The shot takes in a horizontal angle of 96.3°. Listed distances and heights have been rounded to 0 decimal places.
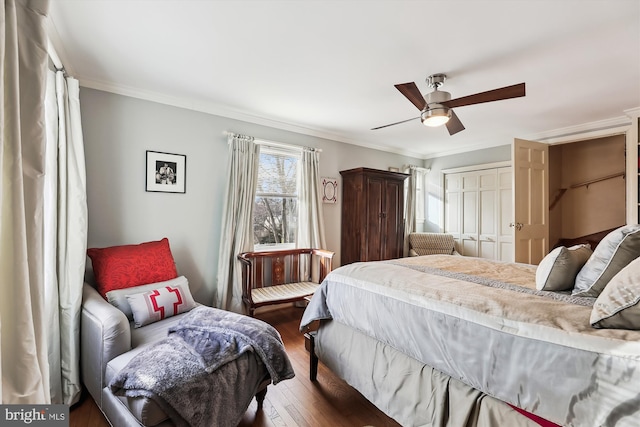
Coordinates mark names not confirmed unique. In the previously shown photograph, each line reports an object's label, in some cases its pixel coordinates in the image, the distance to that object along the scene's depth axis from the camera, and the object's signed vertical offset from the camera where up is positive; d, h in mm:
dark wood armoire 4047 +13
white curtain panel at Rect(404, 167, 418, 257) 5090 +196
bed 997 -584
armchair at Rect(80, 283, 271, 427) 1332 -847
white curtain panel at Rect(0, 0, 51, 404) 803 +20
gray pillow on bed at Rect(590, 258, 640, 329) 1005 -315
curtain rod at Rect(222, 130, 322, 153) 3277 +906
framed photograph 2855 +436
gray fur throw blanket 1334 -787
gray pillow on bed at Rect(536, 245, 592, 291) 1500 -281
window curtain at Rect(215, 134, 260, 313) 3146 -44
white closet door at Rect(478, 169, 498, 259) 4578 +38
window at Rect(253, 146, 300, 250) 3631 +196
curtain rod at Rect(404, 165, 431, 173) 5227 +893
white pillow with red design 2042 -660
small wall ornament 4173 +381
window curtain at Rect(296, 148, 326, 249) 3873 +115
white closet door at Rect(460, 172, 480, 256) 4828 +55
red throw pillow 2207 -416
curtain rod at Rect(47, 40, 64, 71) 1849 +1043
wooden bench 3066 -741
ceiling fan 2084 +906
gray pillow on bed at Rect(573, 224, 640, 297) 1264 -196
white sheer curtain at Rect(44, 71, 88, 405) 1897 -138
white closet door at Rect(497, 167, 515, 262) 4414 +53
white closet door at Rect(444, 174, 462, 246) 5082 +211
